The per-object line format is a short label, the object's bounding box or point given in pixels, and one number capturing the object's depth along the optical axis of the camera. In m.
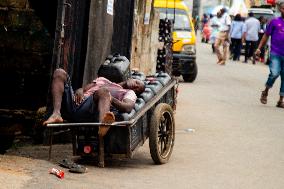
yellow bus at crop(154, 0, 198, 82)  20.58
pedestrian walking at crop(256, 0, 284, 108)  15.50
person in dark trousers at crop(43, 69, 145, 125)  8.14
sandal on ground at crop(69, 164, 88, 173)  8.04
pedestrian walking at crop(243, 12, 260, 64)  33.03
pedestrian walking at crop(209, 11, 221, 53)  29.91
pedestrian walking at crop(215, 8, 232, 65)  29.34
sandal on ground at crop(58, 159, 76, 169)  8.21
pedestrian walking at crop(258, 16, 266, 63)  34.99
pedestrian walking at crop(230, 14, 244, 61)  33.81
